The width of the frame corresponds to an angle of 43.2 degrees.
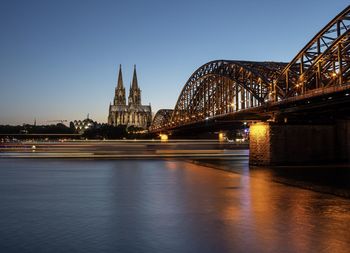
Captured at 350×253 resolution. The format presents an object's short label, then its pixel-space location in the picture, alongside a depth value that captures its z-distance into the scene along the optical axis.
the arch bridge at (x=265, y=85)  38.62
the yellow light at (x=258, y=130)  46.26
